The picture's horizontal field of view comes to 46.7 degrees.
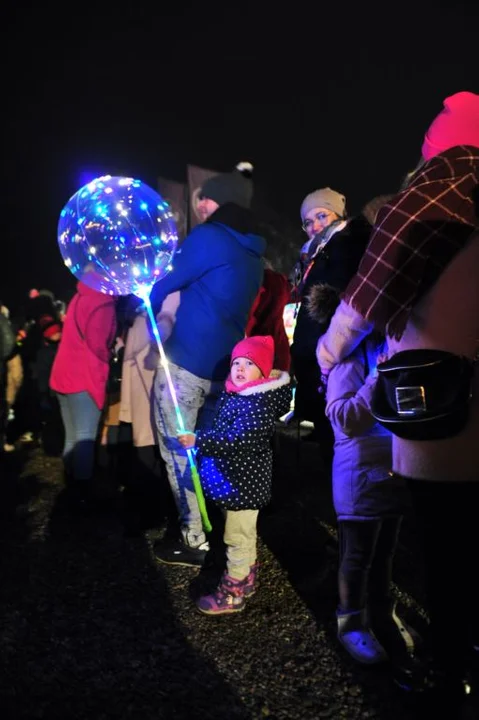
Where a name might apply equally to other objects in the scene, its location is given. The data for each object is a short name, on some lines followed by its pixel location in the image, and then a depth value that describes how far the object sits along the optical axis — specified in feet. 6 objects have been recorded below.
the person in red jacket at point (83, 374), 15.31
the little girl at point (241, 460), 10.36
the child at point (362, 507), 8.49
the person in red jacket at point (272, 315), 15.12
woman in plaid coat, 5.71
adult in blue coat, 11.84
